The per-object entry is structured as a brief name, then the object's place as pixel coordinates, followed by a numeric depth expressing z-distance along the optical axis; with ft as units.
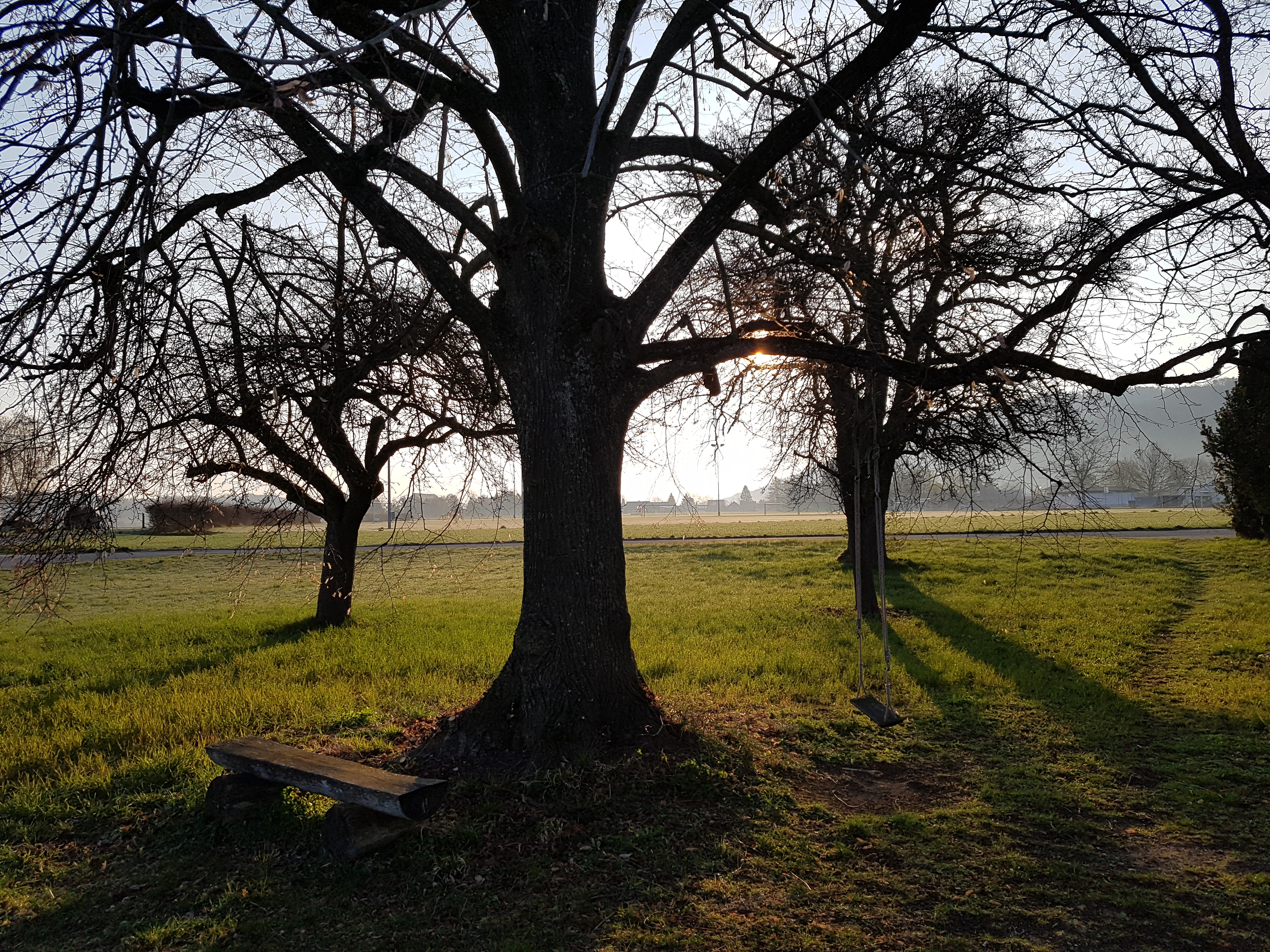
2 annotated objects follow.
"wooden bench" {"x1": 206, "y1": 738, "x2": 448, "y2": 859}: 14.53
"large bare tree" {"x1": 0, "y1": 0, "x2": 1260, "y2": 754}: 17.57
